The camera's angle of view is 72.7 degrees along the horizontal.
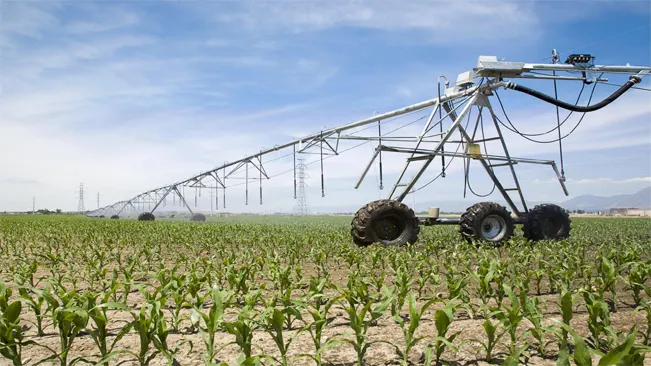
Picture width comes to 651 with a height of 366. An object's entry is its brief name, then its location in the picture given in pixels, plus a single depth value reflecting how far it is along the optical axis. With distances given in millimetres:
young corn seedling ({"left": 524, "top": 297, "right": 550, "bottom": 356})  3451
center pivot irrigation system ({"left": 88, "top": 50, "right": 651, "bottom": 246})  10180
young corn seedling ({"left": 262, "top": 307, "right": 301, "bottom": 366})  3208
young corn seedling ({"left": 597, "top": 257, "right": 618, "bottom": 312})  4785
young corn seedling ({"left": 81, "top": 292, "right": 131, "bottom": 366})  3143
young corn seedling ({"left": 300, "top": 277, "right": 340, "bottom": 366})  3101
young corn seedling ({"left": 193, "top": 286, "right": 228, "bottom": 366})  3199
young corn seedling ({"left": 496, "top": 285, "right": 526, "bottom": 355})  3453
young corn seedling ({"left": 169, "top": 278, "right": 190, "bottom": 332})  4134
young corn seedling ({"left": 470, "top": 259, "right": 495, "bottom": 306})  4777
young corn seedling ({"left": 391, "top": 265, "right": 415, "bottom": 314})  4332
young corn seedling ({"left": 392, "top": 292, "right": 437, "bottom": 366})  3262
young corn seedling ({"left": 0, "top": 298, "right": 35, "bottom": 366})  3046
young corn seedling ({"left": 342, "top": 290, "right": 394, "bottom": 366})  3250
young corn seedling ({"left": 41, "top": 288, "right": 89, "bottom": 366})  3135
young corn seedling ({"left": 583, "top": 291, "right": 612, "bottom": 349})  3555
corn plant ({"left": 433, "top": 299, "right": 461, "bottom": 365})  3205
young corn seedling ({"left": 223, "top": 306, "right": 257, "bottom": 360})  3115
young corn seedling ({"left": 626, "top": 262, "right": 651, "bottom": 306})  5055
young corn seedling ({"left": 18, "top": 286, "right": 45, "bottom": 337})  3523
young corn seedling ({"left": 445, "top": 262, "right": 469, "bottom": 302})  4566
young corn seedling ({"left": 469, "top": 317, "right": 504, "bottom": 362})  3361
